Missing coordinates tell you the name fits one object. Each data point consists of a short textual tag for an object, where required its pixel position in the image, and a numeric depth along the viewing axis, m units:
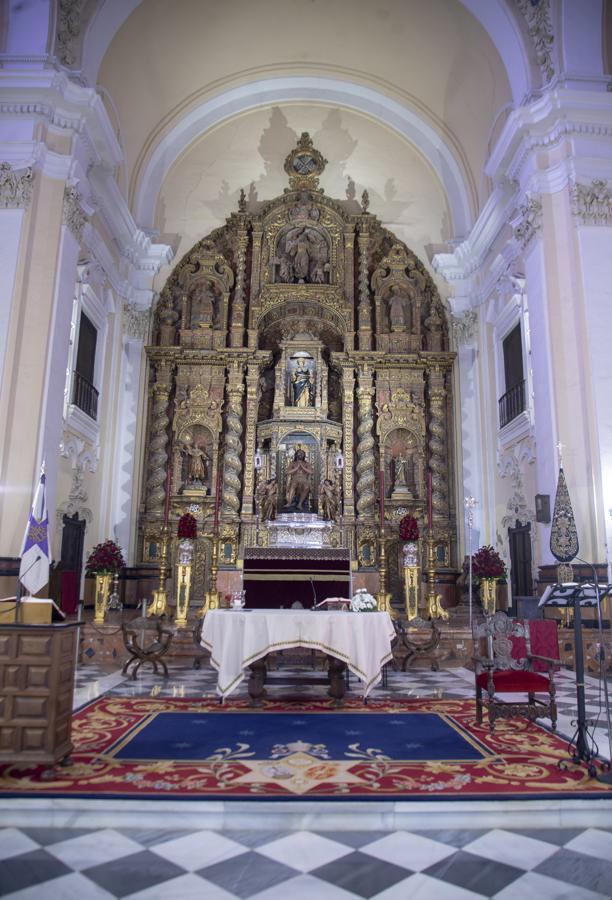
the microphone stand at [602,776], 3.91
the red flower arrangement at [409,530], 11.31
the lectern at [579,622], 4.28
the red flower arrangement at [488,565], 10.80
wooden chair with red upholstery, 5.27
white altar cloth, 6.06
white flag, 4.91
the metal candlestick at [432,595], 10.57
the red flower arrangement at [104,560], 10.23
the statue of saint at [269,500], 13.62
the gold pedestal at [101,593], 9.84
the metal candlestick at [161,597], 10.60
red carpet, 3.74
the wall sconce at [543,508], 9.27
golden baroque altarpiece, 13.88
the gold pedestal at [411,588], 10.69
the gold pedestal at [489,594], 10.95
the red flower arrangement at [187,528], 11.03
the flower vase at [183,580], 10.40
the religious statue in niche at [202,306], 15.06
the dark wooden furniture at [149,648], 7.72
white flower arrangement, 6.44
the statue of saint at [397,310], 15.15
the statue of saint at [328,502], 13.65
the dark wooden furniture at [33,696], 4.03
